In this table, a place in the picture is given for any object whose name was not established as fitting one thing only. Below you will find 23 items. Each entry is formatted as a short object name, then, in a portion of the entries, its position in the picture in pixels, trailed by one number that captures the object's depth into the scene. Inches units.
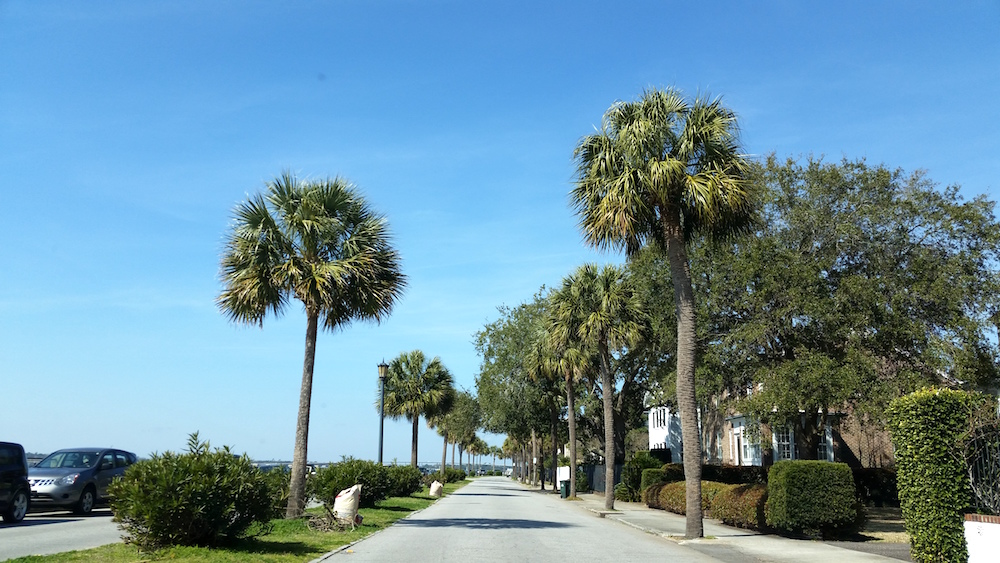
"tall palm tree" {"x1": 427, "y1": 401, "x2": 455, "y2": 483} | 2807.6
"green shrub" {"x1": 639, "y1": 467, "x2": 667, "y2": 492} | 1263.5
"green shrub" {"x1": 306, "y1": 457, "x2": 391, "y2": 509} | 936.9
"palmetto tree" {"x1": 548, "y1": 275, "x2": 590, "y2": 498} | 1262.3
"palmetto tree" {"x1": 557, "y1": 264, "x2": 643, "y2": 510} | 1197.7
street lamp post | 1205.0
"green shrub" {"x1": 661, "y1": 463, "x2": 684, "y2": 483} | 1261.1
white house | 2142.0
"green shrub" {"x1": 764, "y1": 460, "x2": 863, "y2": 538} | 692.1
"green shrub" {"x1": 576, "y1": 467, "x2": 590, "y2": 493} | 2092.8
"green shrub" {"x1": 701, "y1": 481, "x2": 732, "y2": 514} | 913.5
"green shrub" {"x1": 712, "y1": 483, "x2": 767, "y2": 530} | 778.2
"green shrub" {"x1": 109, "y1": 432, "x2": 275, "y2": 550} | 474.3
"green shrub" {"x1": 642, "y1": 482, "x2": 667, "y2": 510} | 1195.2
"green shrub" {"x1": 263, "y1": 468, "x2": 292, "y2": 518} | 566.9
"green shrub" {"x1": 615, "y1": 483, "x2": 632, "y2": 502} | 1457.9
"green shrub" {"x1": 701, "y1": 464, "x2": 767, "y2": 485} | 1282.0
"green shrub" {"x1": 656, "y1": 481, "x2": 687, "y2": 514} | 1037.8
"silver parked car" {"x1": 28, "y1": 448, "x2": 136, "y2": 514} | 814.5
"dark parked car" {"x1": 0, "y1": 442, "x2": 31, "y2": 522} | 706.2
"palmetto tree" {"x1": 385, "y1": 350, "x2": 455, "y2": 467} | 1900.8
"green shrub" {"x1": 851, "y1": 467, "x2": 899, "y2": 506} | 1278.3
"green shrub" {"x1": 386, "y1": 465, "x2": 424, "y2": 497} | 1314.6
